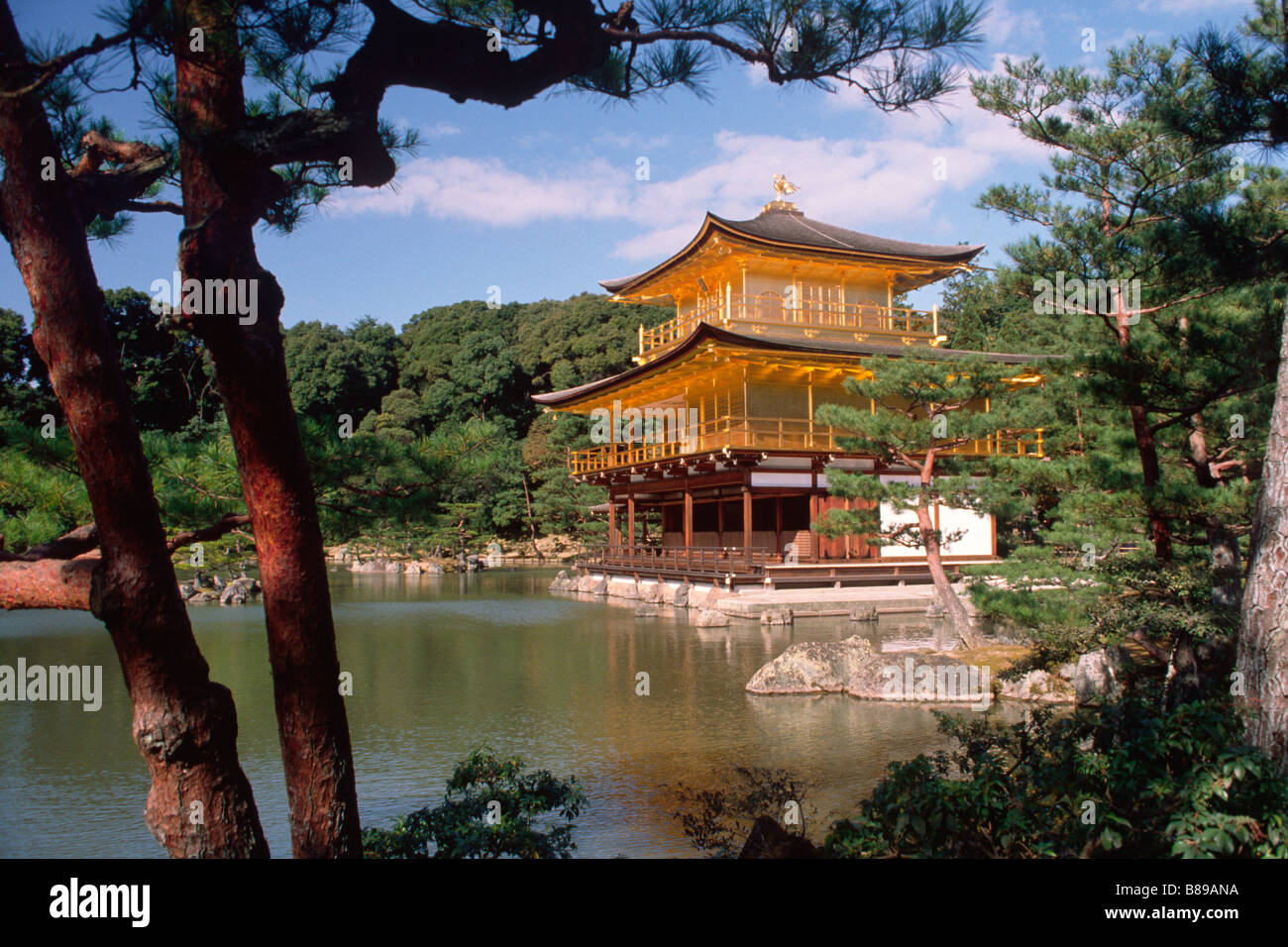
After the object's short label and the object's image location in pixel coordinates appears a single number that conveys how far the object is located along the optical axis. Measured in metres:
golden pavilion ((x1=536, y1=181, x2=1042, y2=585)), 18.09
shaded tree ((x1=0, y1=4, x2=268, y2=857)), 2.90
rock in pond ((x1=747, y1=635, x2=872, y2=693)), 9.20
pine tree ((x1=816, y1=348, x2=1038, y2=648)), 11.79
